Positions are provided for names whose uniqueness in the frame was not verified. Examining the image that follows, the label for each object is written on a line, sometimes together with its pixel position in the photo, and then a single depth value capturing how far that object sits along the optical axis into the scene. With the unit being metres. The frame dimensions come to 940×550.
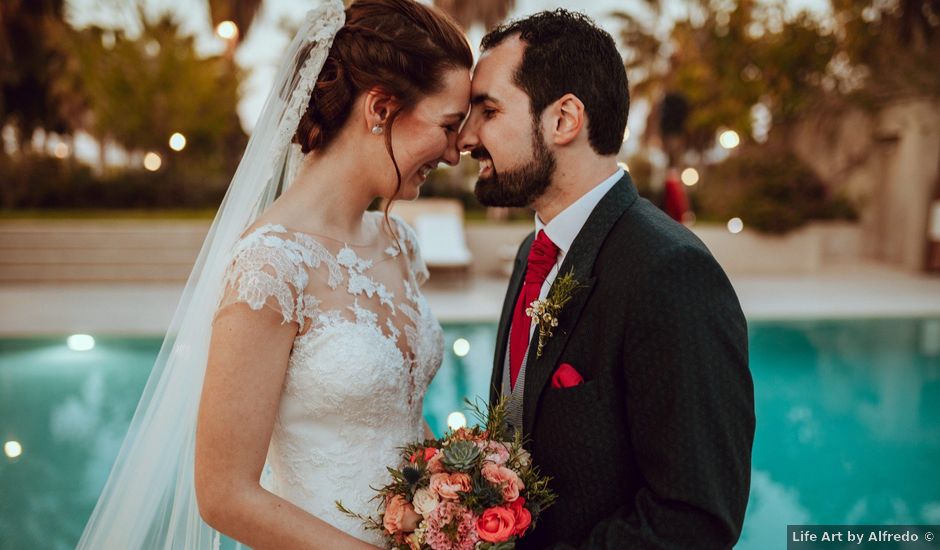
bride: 1.64
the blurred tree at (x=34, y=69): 16.30
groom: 1.43
